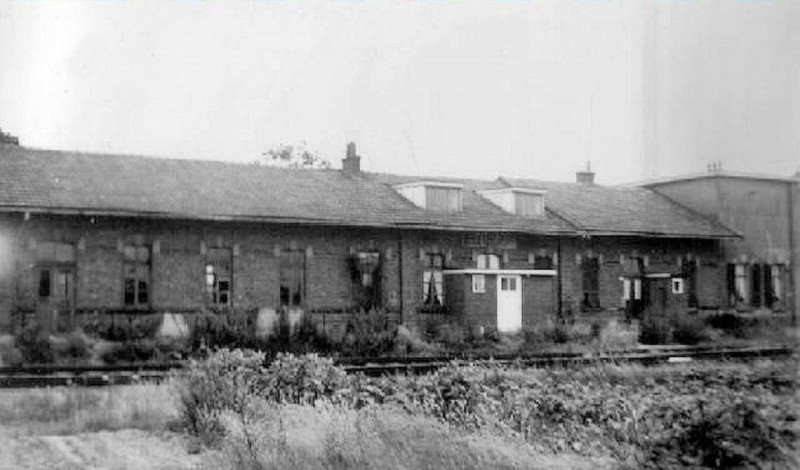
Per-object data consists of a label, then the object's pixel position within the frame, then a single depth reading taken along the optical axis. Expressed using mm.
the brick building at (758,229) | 39219
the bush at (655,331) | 30156
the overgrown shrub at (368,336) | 25266
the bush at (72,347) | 23031
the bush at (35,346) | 22250
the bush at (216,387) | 11203
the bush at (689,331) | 30625
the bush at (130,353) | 23378
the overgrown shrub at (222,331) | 24484
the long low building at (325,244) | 25938
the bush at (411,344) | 26219
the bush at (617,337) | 27812
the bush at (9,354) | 21719
